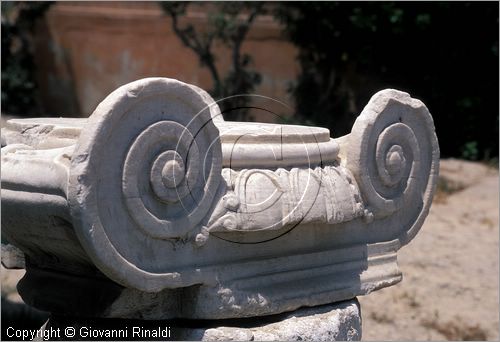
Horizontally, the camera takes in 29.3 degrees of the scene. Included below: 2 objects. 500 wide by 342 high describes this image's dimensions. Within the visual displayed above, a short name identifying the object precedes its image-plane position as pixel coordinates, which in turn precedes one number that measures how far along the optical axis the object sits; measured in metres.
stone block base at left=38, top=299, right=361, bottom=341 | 3.21
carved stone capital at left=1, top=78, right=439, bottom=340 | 2.87
